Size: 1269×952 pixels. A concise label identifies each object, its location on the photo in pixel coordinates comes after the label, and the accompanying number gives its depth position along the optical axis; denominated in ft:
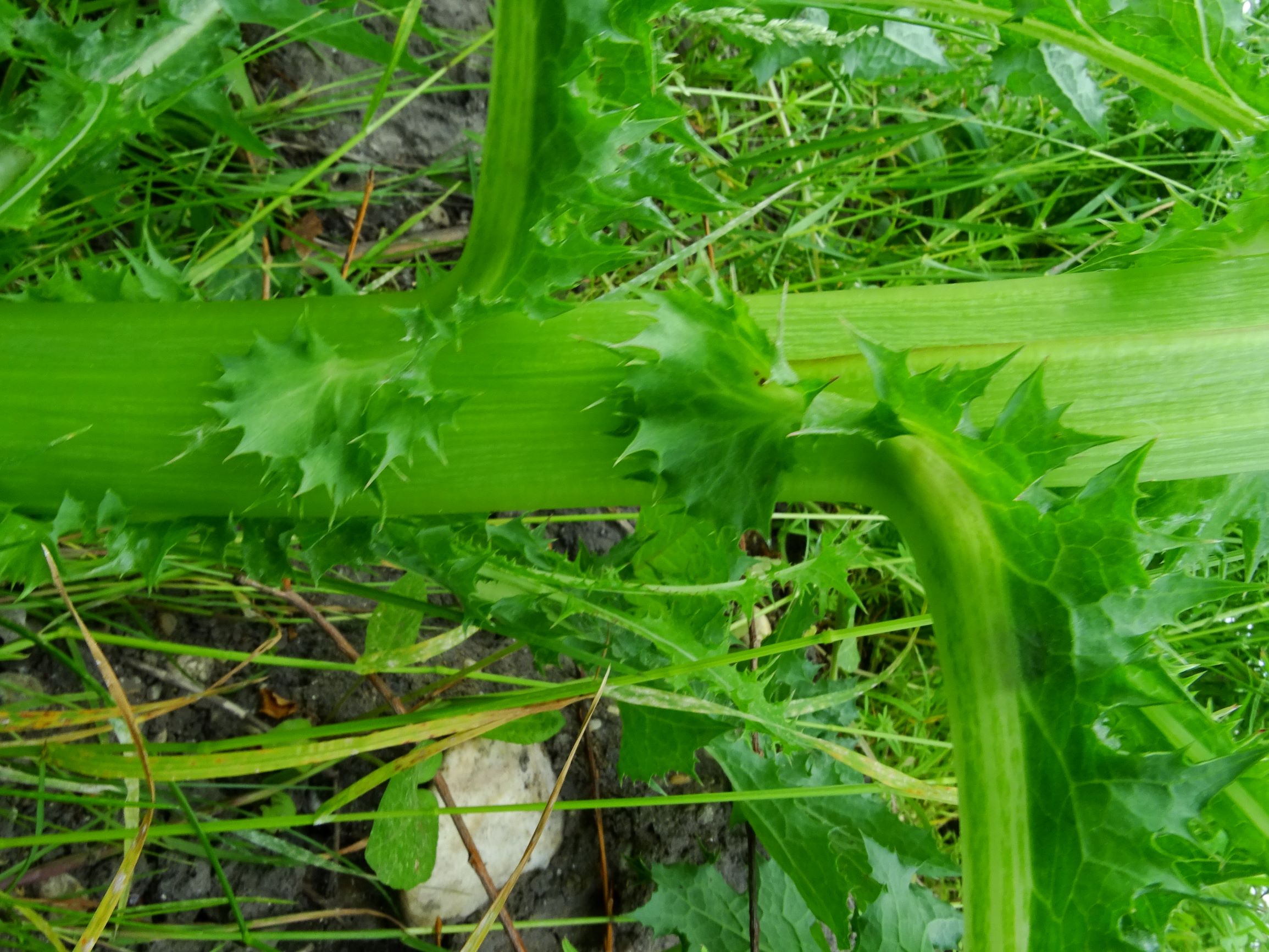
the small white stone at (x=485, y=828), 0.66
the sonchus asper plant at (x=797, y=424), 0.43
